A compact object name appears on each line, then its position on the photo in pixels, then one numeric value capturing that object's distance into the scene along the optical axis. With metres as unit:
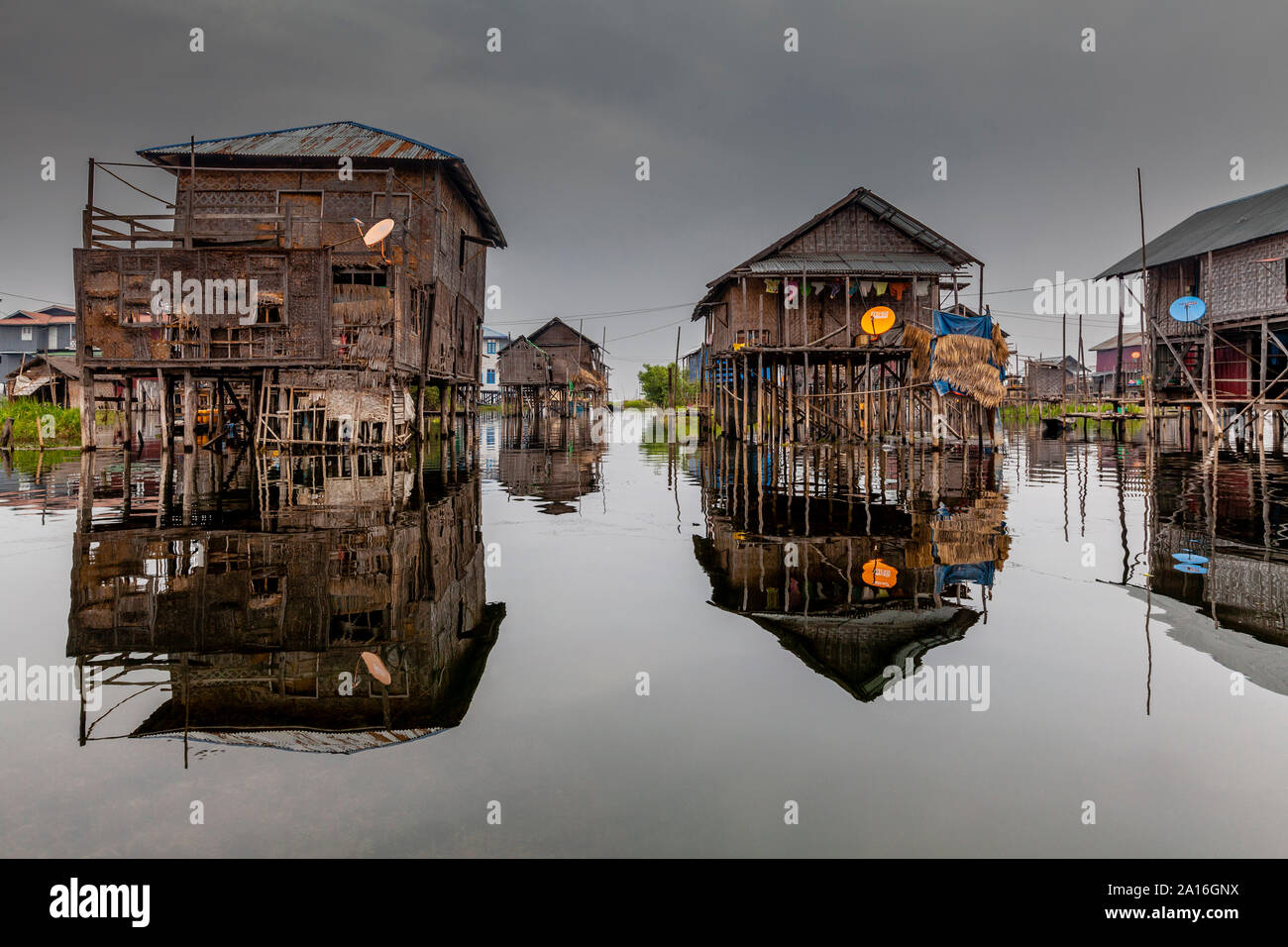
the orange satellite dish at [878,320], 21.00
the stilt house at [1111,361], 65.38
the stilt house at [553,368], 51.31
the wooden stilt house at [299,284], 16.83
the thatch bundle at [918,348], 20.44
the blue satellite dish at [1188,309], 25.62
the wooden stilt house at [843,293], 22.81
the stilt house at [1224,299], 23.55
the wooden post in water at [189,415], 17.05
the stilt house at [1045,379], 59.56
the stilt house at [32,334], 54.95
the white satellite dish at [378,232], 17.45
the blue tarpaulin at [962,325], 19.31
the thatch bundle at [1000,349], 19.92
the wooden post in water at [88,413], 17.22
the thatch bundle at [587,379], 58.27
